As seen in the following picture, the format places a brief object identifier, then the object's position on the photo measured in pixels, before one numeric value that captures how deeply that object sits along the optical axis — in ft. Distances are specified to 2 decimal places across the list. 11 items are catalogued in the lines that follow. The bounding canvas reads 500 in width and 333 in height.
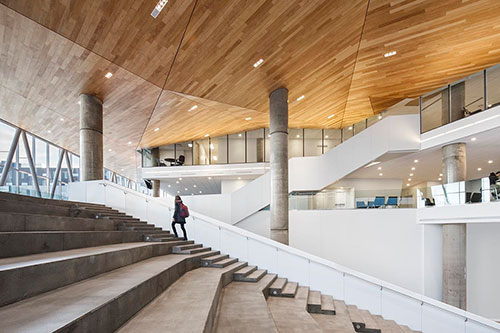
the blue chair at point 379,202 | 39.91
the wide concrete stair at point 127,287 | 7.54
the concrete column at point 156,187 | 66.49
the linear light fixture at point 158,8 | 21.47
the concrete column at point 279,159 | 38.17
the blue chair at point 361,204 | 40.65
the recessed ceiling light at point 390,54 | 33.96
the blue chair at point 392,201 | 39.29
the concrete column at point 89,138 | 35.01
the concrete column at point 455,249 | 33.99
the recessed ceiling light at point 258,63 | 31.41
